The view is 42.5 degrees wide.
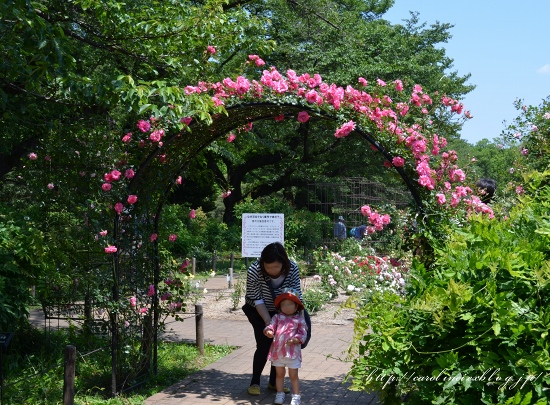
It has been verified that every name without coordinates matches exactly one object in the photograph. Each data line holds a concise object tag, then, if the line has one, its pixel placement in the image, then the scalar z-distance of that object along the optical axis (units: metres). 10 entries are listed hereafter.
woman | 6.91
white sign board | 13.59
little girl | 6.64
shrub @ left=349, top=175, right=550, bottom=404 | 3.51
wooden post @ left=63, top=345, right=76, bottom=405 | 5.88
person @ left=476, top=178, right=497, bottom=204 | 8.35
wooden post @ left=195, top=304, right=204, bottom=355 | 9.61
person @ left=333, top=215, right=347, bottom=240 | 21.97
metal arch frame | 7.03
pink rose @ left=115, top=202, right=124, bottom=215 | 7.07
